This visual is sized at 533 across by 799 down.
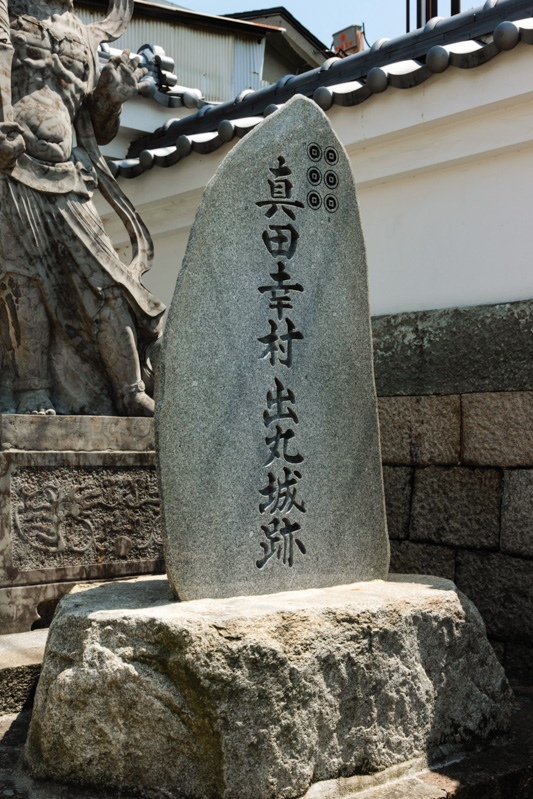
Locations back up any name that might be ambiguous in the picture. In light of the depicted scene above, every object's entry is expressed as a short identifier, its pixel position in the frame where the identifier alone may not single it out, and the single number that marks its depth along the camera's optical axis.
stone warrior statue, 3.92
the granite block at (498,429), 4.14
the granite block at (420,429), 4.46
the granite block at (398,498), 4.66
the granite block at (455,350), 4.22
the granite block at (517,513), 4.12
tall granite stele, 2.64
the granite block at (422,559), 4.45
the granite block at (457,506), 4.29
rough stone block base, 2.21
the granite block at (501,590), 4.09
